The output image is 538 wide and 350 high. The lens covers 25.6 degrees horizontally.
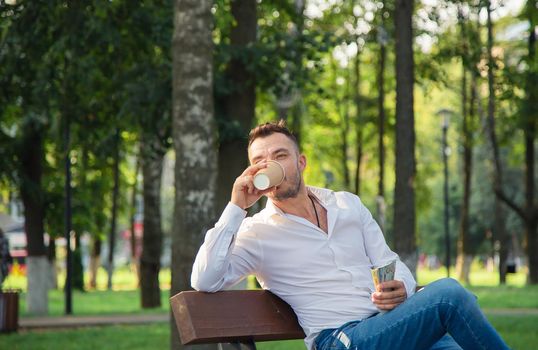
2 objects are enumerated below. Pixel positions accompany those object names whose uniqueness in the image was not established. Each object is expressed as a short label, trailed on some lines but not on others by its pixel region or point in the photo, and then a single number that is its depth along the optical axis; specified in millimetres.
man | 5418
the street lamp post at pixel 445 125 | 34094
